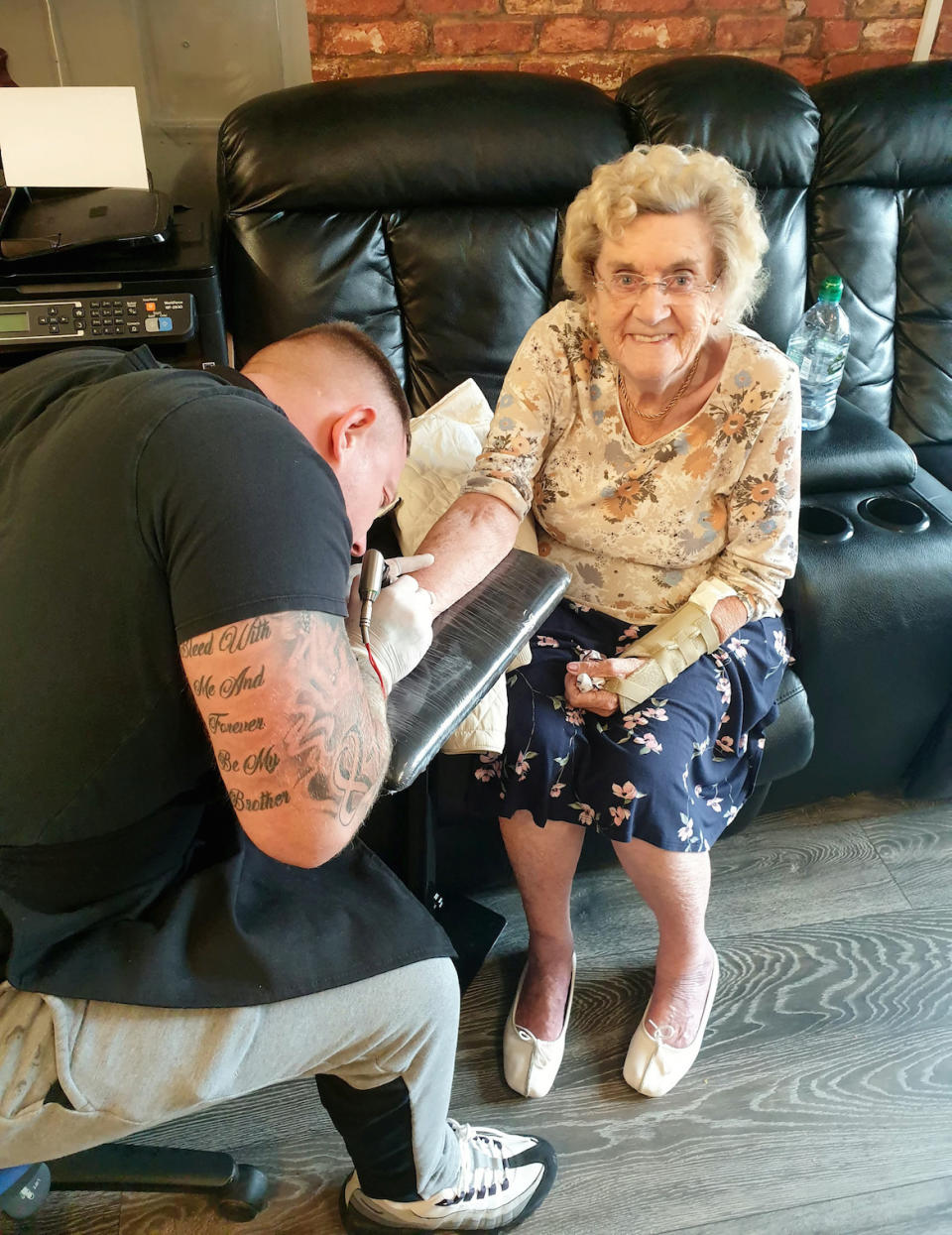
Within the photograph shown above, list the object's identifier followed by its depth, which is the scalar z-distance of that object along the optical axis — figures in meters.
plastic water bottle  1.81
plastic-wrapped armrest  0.93
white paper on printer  1.62
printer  1.57
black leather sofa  1.57
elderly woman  1.30
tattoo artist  0.72
